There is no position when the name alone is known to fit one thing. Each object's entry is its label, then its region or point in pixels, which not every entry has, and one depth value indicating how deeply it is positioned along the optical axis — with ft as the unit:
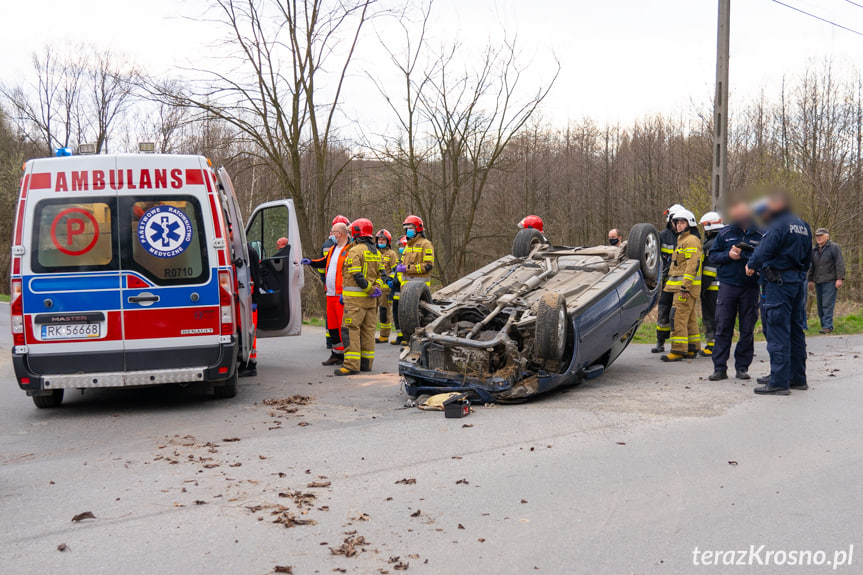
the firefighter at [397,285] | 39.37
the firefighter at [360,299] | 28.40
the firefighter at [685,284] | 30.30
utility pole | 44.52
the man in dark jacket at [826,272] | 42.34
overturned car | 21.81
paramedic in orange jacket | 31.37
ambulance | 21.20
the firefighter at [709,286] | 31.91
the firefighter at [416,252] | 37.65
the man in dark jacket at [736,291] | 24.71
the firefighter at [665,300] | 32.91
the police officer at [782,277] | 21.99
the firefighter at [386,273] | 40.52
